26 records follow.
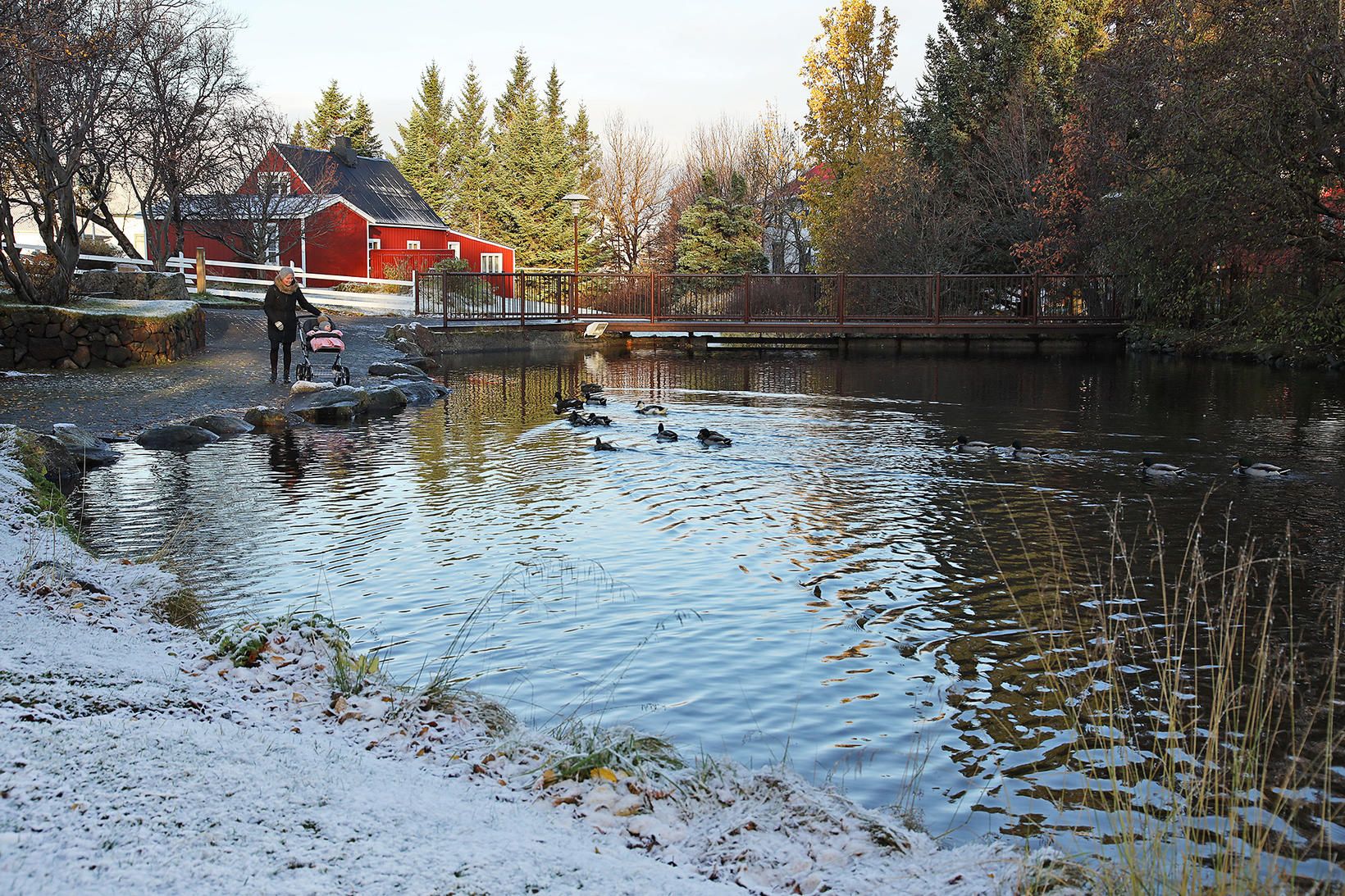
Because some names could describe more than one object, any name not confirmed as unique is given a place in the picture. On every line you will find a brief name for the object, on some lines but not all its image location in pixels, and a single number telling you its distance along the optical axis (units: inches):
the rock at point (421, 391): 798.5
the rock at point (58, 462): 453.7
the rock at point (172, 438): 551.8
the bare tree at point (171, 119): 1230.9
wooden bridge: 1333.7
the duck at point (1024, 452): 552.4
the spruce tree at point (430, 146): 3223.4
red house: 1809.8
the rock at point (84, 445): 497.4
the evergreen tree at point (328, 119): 3038.9
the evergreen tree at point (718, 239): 1966.0
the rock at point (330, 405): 668.1
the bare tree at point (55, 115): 585.6
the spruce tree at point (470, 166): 3002.0
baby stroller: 707.4
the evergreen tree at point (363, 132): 2994.6
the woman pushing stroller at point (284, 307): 698.8
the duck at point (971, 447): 568.5
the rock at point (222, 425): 597.3
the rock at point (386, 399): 737.6
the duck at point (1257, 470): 480.4
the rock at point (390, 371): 881.0
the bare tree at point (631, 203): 2669.8
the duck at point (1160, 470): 486.3
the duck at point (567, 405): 724.3
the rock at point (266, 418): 626.2
